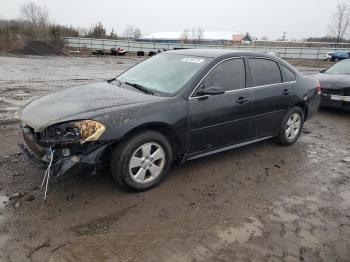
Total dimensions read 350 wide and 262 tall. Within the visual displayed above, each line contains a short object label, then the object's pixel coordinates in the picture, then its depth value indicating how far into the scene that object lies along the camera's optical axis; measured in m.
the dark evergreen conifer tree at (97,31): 53.22
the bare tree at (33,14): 87.58
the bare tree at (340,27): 53.78
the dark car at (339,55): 33.41
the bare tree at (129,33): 111.46
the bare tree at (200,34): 101.51
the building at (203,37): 96.60
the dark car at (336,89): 8.55
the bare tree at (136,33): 111.40
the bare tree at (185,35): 100.17
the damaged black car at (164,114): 3.65
